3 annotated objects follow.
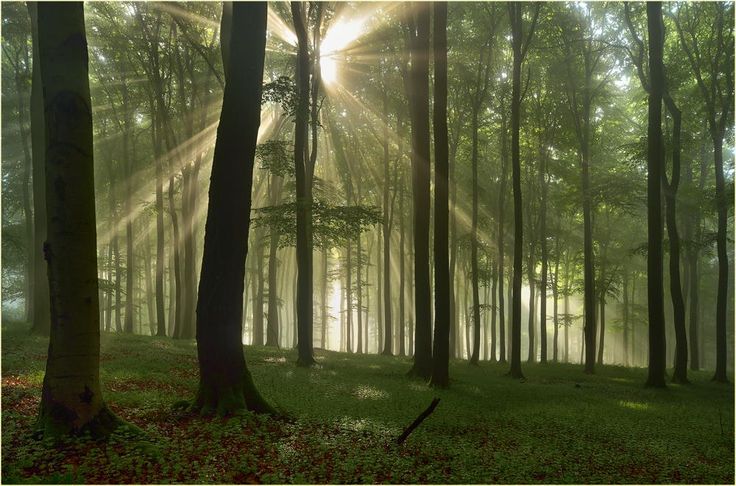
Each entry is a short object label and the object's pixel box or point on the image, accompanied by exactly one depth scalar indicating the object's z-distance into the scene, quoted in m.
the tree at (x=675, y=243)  18.89
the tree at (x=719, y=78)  19.53
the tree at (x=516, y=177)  18.94
